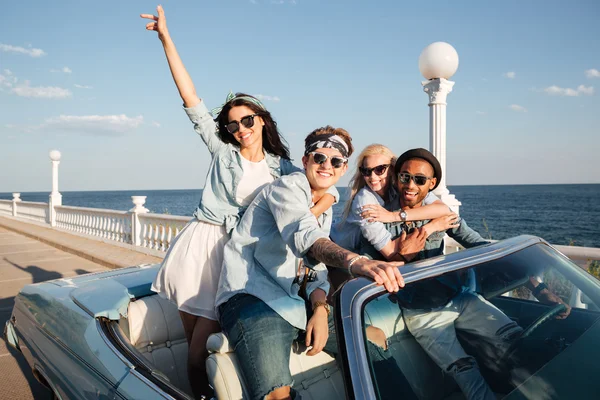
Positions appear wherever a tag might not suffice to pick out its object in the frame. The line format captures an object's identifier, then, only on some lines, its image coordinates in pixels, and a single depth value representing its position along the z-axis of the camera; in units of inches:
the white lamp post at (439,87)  181.8
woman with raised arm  88.2
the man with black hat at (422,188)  104.0
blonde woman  99.8
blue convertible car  53.2
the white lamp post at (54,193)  609.9
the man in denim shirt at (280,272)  64.4
